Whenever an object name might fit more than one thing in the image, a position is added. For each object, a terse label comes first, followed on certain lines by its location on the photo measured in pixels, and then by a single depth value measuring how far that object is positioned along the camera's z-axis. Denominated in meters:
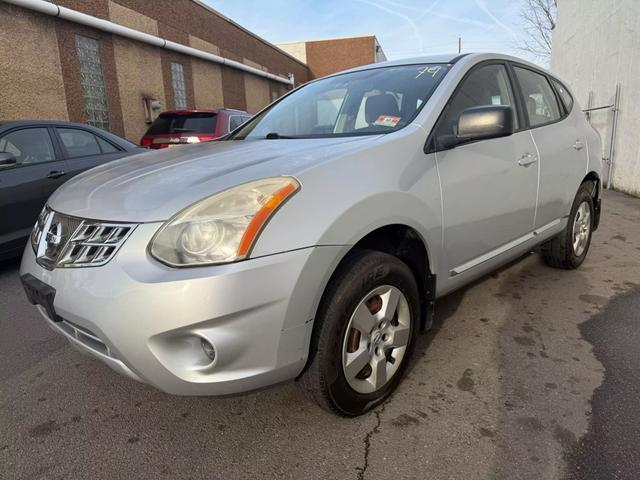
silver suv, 1.68
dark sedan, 4.46
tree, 26.59
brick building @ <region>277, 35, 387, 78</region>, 34.28
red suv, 7.77
